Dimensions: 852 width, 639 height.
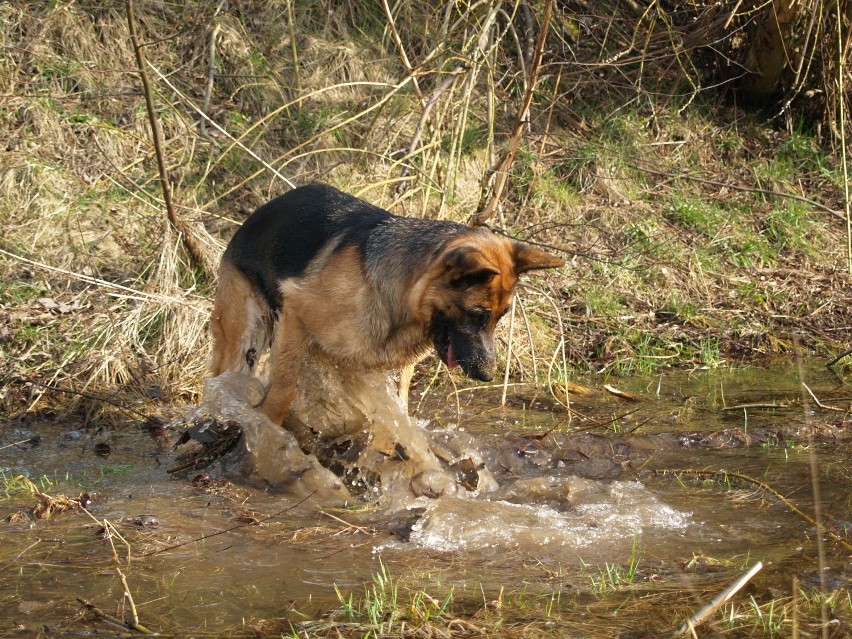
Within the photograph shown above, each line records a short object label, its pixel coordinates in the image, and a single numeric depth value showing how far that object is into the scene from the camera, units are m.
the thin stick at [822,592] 5.72
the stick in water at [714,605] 6.14
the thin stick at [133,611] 6.26
